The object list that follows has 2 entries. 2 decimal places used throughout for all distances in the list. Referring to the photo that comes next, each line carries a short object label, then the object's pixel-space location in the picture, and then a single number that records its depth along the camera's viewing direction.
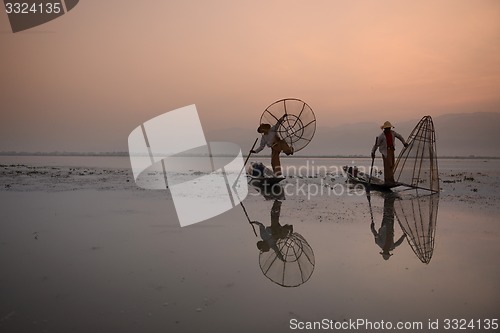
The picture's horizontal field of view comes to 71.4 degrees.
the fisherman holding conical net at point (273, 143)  16.91
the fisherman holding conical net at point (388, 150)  14.87
